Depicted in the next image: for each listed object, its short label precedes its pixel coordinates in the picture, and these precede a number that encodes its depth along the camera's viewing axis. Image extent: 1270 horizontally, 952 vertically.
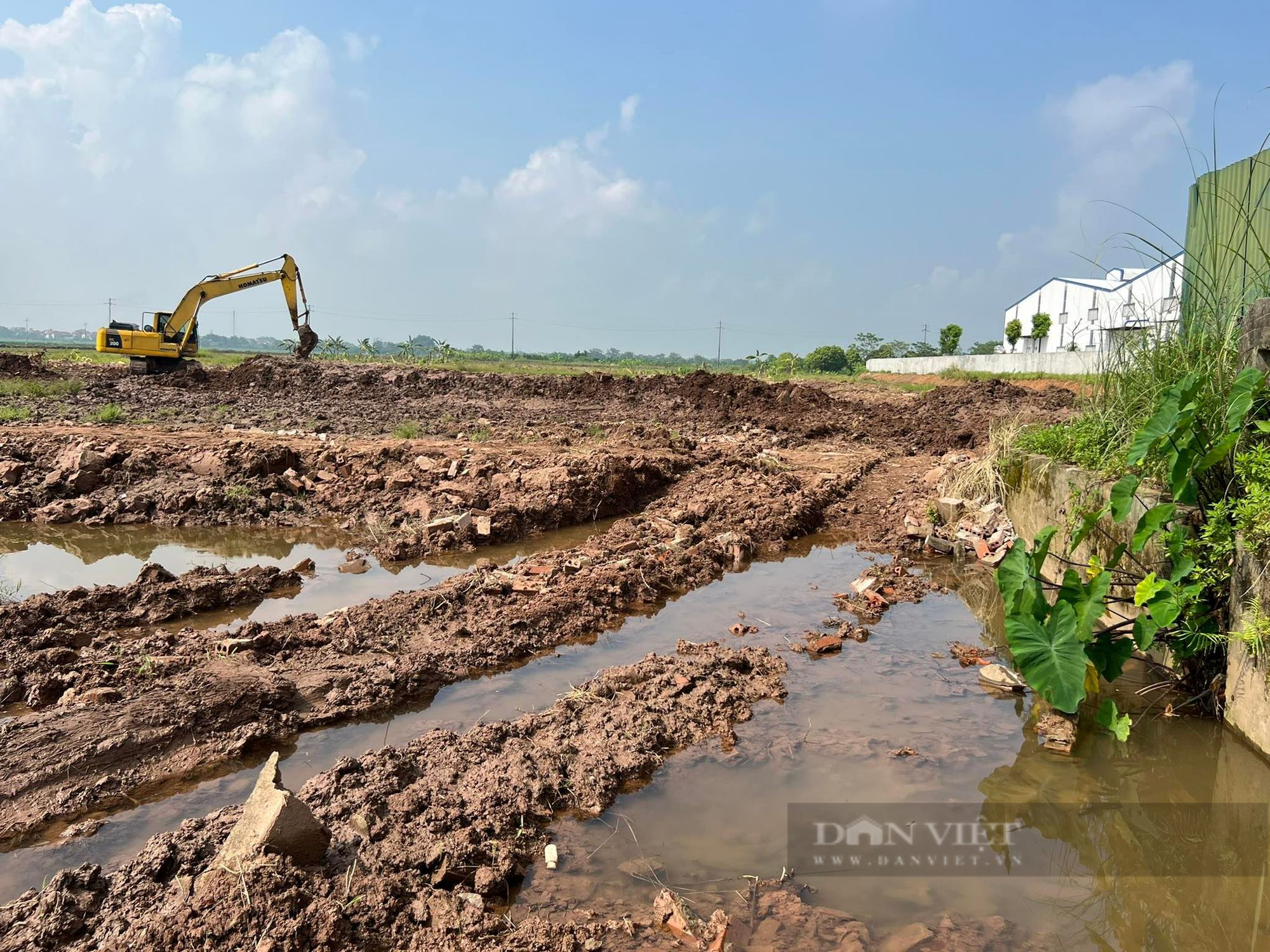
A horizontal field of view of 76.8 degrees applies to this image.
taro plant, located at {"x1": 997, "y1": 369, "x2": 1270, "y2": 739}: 4.11
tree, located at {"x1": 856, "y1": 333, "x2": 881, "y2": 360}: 87.57
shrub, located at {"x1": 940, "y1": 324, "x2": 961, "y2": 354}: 61.34
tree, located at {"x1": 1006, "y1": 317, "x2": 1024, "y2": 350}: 56.34
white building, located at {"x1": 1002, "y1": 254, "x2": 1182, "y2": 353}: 45.09
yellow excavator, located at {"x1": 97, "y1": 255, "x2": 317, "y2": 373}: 24.80
